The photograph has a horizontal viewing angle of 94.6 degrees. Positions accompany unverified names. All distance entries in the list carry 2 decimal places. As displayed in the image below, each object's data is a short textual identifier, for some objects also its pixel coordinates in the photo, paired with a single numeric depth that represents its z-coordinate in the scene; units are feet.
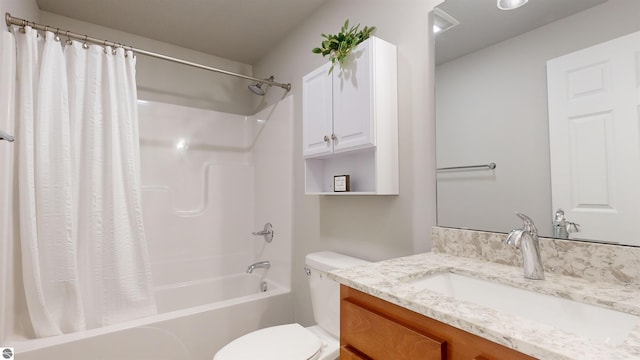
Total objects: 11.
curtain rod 4.90
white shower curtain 5.04
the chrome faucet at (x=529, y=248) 2.88
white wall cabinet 4.40
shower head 8.14
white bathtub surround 6.78
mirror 3.08
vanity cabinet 1.98
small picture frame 5.13
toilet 4.05
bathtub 4.75
